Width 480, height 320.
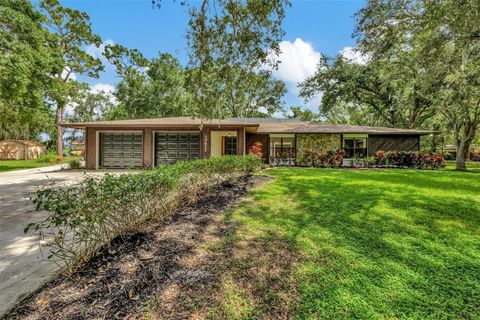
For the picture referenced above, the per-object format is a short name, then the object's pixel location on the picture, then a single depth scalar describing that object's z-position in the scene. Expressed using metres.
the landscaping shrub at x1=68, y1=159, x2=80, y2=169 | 14.95
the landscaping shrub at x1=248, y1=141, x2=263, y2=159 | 13.99
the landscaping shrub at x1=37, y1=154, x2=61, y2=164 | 20.07
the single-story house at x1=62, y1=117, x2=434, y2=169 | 14.18
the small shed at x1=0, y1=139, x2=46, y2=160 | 28.36
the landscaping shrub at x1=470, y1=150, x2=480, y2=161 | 26.48
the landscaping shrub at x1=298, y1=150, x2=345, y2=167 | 14.91
